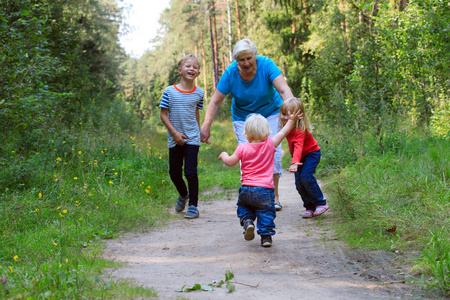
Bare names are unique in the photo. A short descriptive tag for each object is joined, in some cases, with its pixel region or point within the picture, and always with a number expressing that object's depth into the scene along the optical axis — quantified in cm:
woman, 467
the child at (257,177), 387
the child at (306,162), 484
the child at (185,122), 541
